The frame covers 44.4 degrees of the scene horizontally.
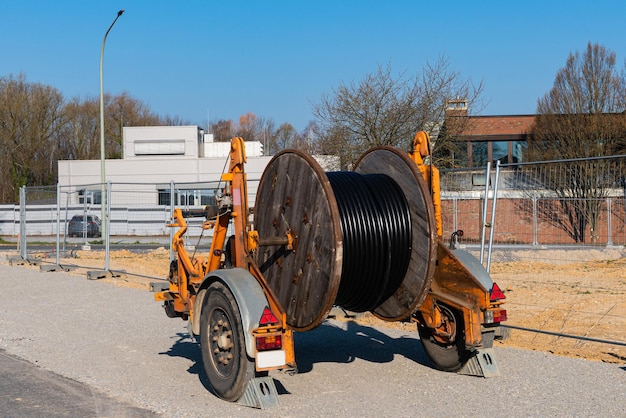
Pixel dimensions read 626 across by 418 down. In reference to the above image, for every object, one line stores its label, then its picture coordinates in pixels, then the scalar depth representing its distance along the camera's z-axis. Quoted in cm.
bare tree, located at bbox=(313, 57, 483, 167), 2781
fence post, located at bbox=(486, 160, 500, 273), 1059
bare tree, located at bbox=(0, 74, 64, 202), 5372
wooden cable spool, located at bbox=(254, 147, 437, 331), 656
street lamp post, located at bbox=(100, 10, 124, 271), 3162
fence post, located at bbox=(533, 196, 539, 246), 1439
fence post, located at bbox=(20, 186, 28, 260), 2264
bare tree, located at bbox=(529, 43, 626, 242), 3447
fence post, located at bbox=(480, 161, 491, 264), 1073
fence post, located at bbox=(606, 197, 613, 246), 1513
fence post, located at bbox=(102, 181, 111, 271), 1758
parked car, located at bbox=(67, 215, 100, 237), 2438
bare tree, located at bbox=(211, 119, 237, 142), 9082
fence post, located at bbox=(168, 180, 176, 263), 1477
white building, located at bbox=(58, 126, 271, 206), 4588
